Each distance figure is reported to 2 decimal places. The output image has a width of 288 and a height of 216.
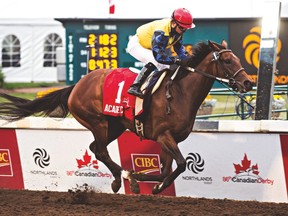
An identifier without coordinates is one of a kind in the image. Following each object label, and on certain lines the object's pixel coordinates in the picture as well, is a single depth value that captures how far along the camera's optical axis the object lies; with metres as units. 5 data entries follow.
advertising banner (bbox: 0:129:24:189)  14.93
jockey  12.38
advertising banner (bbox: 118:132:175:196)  13.90
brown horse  12.31
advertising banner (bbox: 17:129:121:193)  14.43
